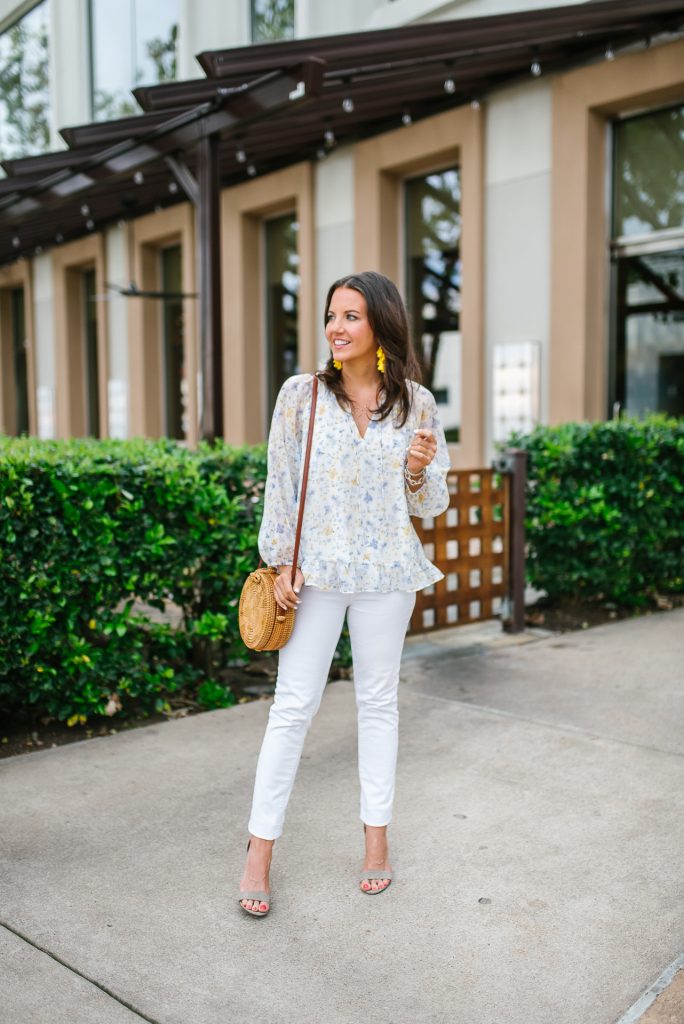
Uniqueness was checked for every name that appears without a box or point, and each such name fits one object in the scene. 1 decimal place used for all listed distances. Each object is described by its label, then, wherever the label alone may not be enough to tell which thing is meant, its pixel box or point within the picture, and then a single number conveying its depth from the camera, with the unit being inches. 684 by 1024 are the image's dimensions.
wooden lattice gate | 247.4
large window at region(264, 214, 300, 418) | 546.0
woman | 118.0
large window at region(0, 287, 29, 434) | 850.1
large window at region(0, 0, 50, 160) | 745.6
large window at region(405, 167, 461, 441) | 459.2
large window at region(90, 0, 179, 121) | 597.9
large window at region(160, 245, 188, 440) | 636.1
